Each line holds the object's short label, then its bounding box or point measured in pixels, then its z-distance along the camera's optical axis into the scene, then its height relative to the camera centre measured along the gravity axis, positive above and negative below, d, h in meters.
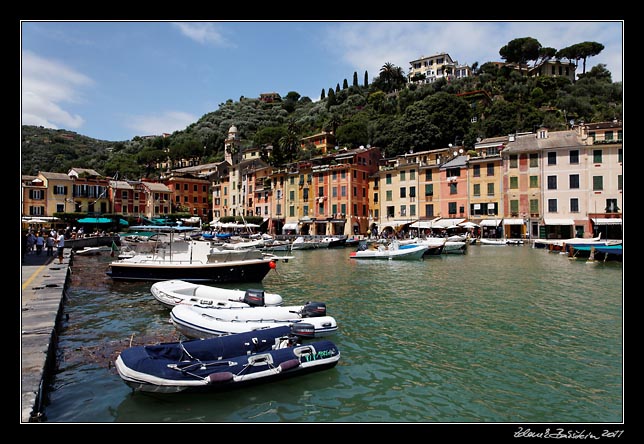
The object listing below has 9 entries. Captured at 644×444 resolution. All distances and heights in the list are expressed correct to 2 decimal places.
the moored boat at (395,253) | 34.88 -2.58
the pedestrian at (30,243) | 31.89 -1.22
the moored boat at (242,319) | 10.98 -2.73
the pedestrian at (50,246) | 29.05 -1.30
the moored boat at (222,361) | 7.82 -2.85
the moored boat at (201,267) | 20.53 -2.14
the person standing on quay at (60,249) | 24.25 -1.31
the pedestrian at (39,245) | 30.44 -1.33
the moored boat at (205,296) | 13.89 -2.61
